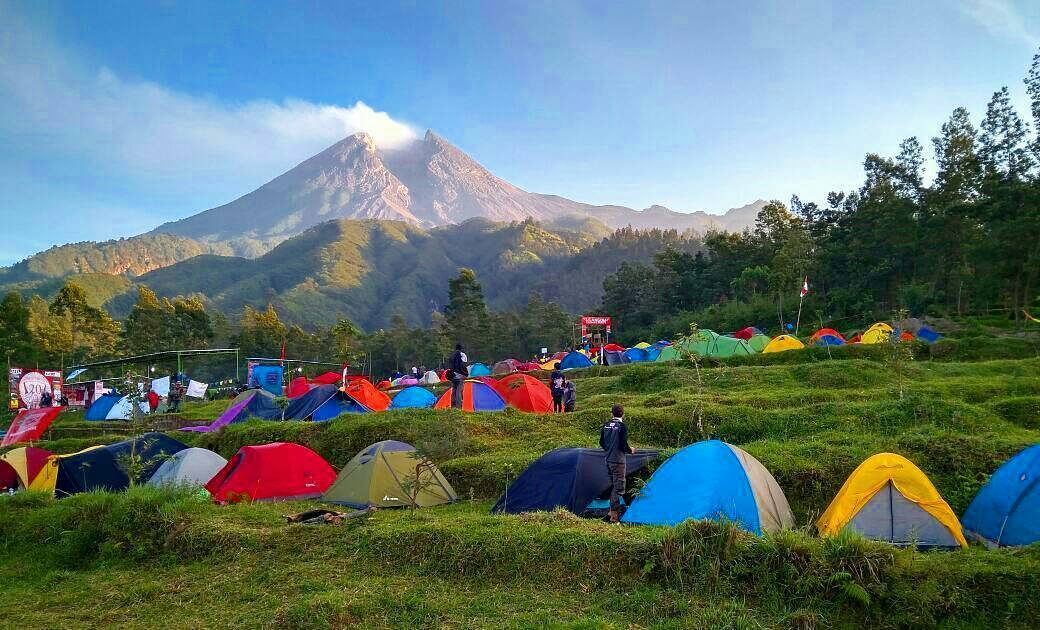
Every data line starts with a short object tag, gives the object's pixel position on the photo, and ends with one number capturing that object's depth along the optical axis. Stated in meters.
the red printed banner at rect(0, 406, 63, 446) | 18.44
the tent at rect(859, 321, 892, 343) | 27.22
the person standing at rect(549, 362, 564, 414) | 15.75
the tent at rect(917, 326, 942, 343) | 25.84
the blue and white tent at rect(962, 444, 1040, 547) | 6.87
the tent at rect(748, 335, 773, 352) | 28.25
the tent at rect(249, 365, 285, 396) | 28.36
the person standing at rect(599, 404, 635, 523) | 8.30
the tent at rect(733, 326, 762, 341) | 34.25
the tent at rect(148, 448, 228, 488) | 11.73
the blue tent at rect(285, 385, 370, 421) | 17.75
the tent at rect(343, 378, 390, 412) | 19.16
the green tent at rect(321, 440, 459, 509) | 9.89
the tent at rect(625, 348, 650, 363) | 36.67
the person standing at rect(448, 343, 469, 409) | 15.04
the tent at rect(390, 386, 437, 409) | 20.36
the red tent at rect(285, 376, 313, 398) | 28.62
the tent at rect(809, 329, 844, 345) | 29.75
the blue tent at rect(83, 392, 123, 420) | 27.70
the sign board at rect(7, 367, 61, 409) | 22.70
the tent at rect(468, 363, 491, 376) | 40.94
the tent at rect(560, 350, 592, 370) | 31.50
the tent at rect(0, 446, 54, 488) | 13.73
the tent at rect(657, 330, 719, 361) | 26.37
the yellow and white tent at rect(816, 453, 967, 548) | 7.04
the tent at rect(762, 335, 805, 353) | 24.83
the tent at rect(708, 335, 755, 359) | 26.89
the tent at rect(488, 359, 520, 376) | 38.34
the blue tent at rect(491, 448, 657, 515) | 8.63
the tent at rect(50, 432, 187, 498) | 12.46
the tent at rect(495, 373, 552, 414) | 17.33
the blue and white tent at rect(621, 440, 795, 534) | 7.32
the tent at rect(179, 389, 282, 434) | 20.08
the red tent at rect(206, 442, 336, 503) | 10.66
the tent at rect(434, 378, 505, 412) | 17.23
